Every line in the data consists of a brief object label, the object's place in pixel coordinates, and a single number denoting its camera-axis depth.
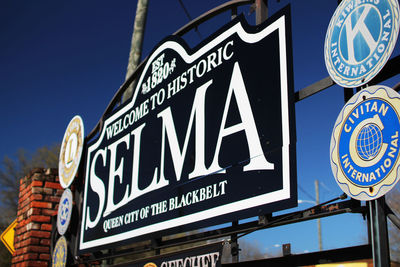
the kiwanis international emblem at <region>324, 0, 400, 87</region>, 2.68
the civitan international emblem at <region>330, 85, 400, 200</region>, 2.46
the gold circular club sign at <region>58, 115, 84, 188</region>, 6.77
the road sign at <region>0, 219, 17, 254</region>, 7.72
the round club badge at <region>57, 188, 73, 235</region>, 6.41
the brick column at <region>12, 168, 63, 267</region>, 6.82
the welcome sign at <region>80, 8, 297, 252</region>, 3.47
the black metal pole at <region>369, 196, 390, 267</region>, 2.44
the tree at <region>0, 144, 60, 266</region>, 17.56
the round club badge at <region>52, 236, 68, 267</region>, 6.21
